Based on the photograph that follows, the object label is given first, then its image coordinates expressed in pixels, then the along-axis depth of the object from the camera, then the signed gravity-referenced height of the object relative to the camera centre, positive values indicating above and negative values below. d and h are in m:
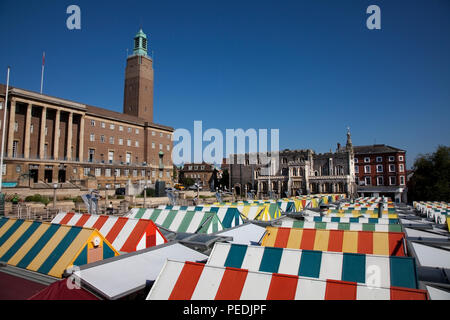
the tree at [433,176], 51.25 +1.43
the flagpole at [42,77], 44.11 +16.47
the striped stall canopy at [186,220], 10.50 -1.49
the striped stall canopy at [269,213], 13.99 -1.58
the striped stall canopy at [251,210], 15.21 -1.50
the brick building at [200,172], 88.25 +3.34
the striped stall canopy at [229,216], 12.12 -1.47
